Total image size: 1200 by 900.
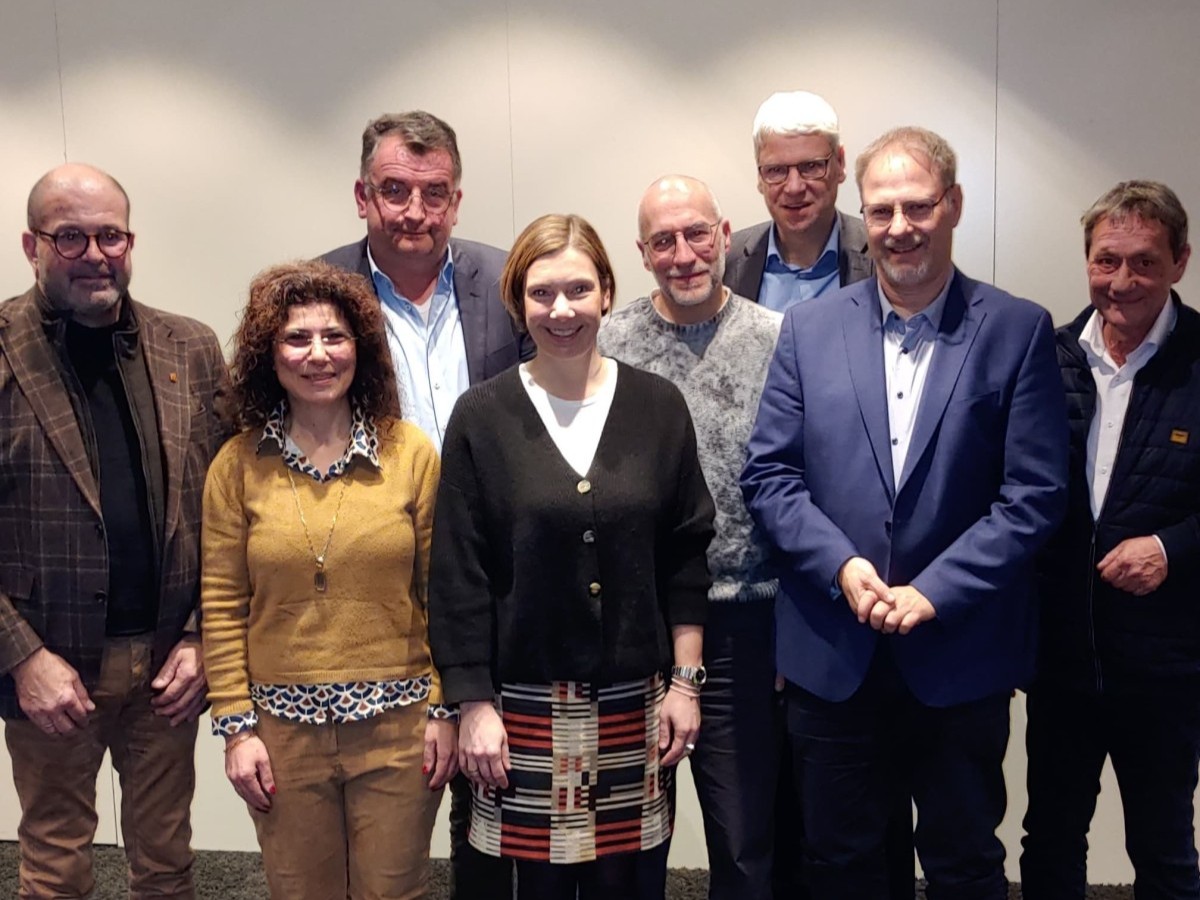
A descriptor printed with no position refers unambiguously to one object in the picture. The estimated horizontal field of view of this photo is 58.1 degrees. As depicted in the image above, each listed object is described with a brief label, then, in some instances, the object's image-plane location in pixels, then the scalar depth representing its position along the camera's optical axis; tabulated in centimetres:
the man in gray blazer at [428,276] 243
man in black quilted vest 225
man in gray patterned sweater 222
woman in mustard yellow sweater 203
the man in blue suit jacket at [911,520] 202
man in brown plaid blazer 216
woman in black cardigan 196
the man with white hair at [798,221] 256
